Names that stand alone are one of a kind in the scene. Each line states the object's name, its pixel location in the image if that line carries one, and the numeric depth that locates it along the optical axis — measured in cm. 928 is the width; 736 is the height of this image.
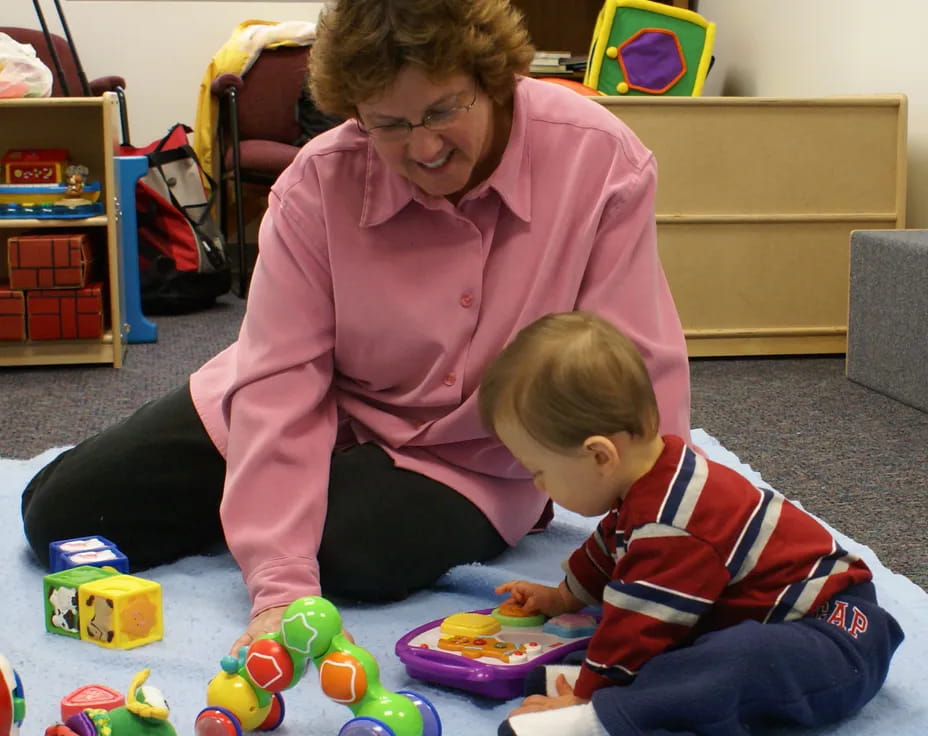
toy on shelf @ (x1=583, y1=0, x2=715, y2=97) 297
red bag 334
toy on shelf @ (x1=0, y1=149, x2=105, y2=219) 264
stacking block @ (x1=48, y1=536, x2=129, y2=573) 132
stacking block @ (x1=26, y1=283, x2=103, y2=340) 264
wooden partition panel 259
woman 124
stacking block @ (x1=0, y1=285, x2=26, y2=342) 263
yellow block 120
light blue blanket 106
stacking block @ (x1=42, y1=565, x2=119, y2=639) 123
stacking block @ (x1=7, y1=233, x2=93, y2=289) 260
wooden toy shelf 262
